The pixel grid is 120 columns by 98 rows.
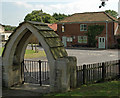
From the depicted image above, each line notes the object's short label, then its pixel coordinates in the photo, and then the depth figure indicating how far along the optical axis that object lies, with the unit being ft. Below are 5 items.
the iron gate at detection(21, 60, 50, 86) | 35.68
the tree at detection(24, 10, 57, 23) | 228.35
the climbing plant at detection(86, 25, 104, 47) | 122.72
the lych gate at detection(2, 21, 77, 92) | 25.68
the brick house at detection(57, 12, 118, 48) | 119.65
